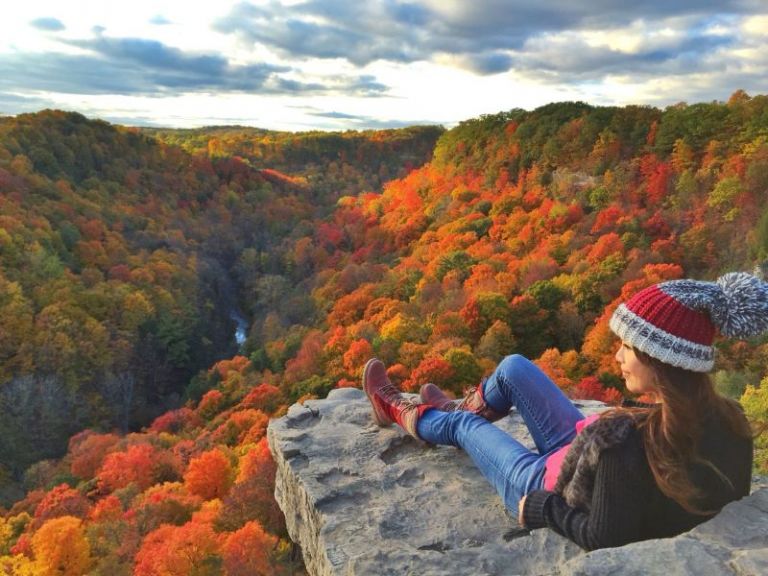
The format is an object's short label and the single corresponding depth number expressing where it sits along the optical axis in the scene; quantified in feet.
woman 7.51
